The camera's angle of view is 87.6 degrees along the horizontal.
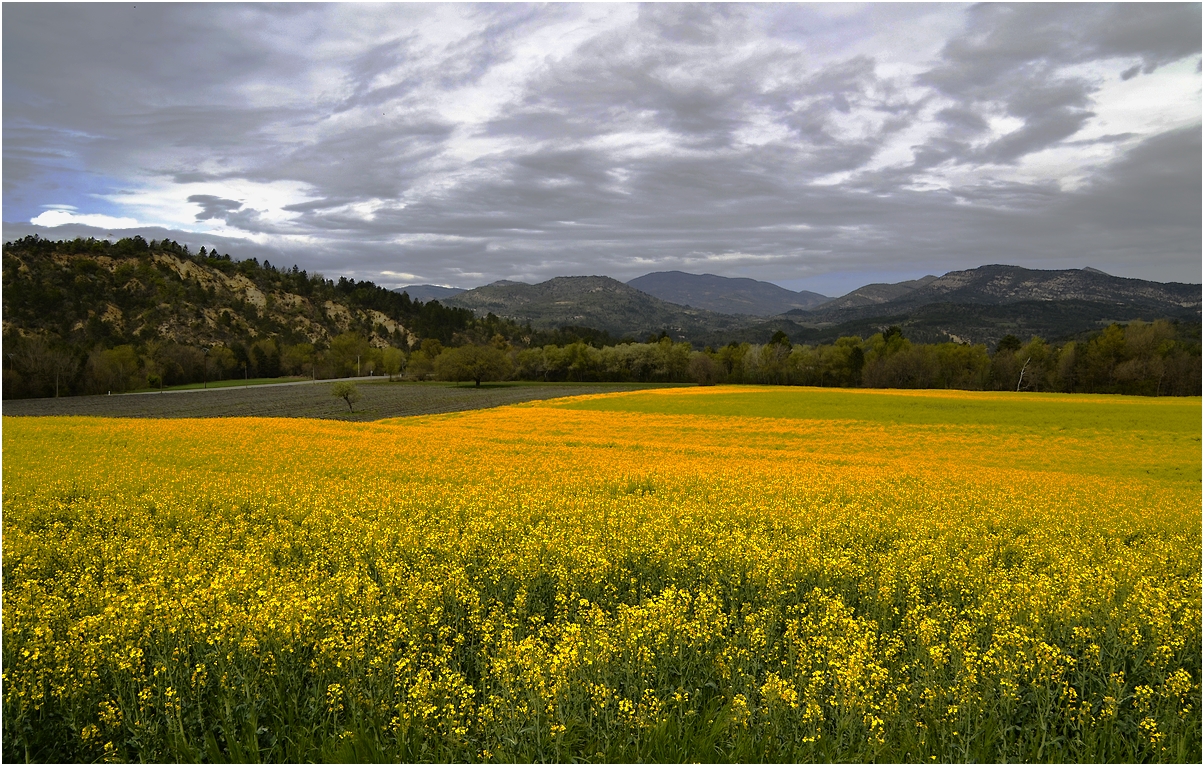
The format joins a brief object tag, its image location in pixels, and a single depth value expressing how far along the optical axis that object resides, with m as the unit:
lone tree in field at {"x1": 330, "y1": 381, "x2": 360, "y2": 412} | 65.79
